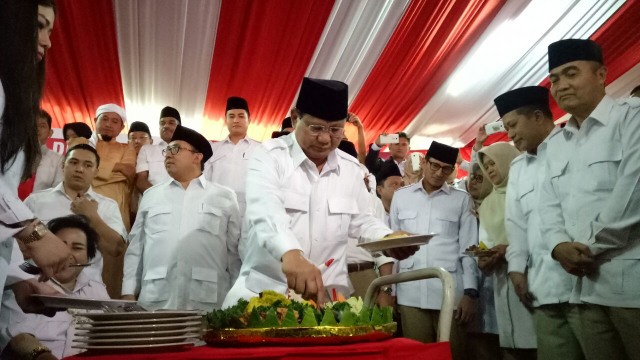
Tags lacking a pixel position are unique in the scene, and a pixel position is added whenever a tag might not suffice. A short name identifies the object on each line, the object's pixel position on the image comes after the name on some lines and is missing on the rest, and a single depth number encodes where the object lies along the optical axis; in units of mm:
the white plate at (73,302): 1131
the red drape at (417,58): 5098
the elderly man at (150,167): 4109
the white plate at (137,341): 1058
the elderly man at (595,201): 1963
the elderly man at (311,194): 2008
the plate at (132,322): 1078
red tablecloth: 1024
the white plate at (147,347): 1054
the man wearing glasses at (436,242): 3281
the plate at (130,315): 1089
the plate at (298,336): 1122
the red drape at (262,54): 5062
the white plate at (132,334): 1065
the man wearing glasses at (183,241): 3027
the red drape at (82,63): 4887
